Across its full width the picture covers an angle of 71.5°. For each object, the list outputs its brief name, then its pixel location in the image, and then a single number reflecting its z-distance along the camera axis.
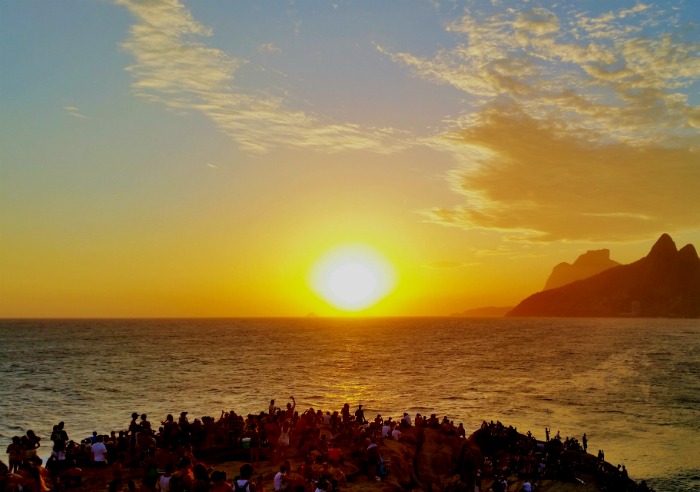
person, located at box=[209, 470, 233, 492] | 11.66
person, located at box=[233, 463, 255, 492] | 13.48
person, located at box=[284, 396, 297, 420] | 26.52
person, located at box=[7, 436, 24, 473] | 19.52
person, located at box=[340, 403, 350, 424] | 28.40
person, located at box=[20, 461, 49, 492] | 13.72
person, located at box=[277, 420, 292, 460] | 23.09
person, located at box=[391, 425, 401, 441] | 26.73
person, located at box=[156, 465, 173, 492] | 14.99
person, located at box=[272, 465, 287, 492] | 16.52
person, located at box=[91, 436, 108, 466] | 20.70
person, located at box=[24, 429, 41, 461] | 20.05
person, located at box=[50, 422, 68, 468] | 20.45
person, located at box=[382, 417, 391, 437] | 27.05
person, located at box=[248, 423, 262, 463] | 22.56
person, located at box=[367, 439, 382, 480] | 20.95
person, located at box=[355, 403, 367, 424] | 30.98
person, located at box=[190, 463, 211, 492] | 12.14
